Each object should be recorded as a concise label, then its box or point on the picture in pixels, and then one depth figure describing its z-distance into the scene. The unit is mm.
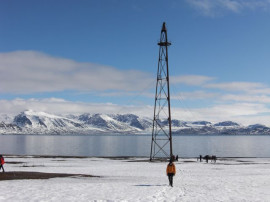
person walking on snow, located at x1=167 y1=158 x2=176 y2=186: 22969
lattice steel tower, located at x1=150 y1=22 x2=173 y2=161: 53719
